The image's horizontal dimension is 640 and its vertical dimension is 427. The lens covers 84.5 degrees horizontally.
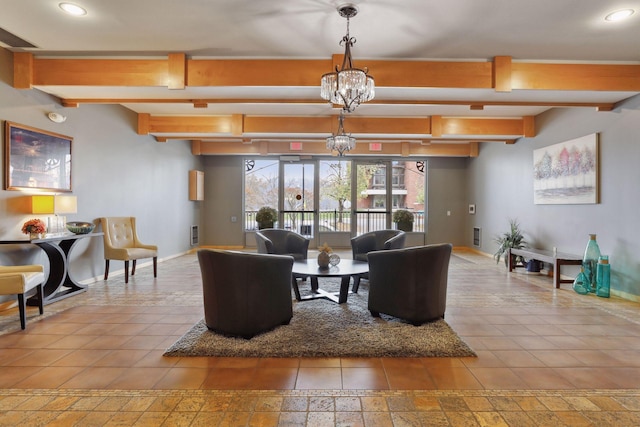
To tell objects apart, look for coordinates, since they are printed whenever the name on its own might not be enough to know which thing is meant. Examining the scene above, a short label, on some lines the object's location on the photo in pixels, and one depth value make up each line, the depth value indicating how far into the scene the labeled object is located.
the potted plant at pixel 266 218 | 8.55
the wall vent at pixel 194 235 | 8.65
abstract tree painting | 4.84
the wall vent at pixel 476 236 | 8.48
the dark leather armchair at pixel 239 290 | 2.88
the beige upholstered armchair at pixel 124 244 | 5.12
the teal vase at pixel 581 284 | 4.62
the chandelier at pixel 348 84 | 2.86
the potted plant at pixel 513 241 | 6.30
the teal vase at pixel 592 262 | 4.62
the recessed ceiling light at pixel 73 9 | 2.77
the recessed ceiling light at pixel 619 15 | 2.78
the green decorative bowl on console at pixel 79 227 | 4.31
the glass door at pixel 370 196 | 9.27
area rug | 2.71
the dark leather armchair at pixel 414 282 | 3.22
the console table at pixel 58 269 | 3.89
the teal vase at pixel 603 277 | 4.42
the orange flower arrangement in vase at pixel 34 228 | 3.66
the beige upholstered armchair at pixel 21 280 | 3.10
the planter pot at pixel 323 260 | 4.18
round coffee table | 3.88
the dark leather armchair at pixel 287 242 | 5.36
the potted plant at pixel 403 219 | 8.94
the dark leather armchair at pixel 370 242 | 5.36
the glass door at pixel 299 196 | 9.26
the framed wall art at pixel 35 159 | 3.79
